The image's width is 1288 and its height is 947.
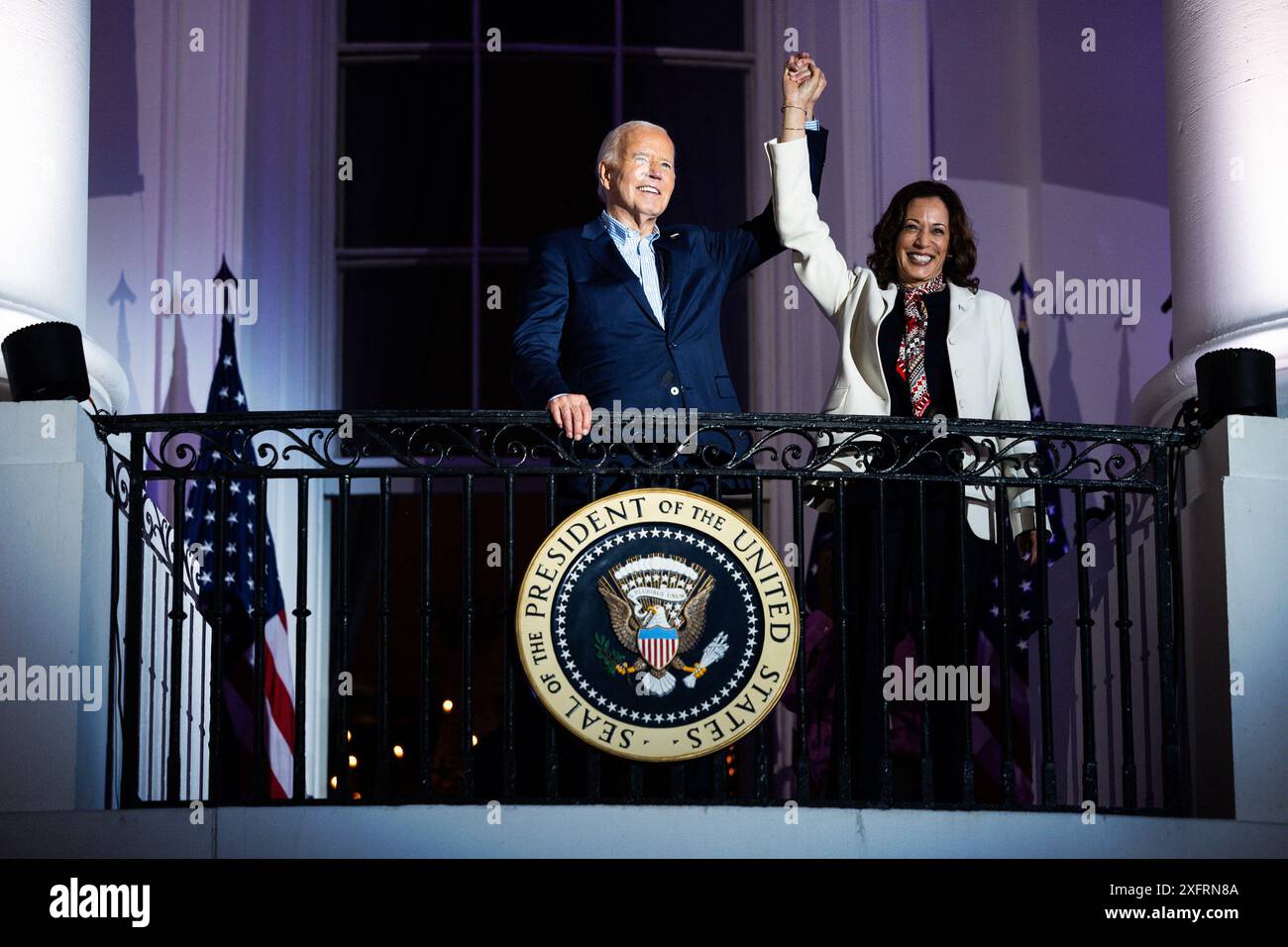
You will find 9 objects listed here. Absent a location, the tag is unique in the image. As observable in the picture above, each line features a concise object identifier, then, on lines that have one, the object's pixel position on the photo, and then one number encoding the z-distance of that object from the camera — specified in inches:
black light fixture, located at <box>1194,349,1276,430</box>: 267.6
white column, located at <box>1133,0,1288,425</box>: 287.4
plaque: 256.5
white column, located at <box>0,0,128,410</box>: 278.5
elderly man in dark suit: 271.9
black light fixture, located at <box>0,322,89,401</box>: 259.0
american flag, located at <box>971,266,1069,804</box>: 367.2
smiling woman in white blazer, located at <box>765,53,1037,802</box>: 268.8
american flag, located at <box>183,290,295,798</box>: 374.6
